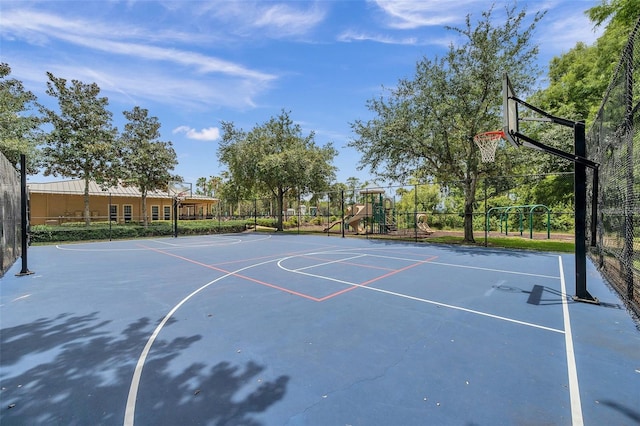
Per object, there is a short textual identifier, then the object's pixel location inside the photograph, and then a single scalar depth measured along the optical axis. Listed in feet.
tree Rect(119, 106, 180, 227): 70.33
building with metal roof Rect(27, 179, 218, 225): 78.69
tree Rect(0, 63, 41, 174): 52.37
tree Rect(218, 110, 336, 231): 71.15
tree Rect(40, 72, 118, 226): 60.59
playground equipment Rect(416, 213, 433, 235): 67.67
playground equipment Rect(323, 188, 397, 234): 67.87
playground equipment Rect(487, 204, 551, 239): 53.67
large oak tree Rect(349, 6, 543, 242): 42.55
